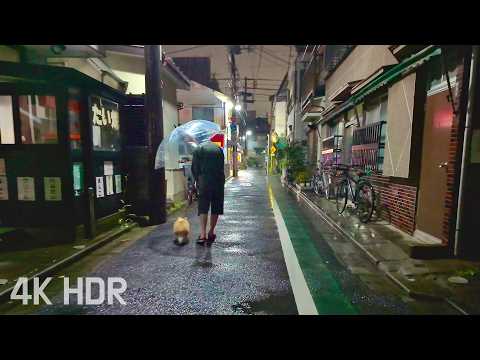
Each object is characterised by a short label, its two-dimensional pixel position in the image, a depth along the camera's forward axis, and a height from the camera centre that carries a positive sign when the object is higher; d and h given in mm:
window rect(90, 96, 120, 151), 7191 +929
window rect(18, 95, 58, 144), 6141 +844
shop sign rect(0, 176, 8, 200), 6277 -804
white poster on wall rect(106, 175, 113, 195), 7582 -818
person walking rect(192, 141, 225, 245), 5848 -426
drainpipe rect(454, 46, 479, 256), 4746 +340
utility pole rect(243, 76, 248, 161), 39719 +9661
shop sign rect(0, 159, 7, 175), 6195 -311
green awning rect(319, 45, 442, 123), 5461 +2201
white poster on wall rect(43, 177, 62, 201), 6098 -758
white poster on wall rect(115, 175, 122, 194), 7996 -851
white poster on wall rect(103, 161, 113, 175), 7406 -333
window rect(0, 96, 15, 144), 6145 +787
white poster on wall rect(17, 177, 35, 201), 6195 -780
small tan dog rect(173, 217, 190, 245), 6113 -1762
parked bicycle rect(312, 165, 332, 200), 12703 -1259
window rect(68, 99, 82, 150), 6273 +761
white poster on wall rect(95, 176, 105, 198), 7039 -817
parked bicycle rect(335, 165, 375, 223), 7824 -1164
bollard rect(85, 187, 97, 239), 6238 -1481
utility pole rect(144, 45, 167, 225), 7453 +1282
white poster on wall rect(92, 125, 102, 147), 7094 +544
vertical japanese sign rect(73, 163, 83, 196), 6227 -537
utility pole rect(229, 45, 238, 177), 24362 +8192
